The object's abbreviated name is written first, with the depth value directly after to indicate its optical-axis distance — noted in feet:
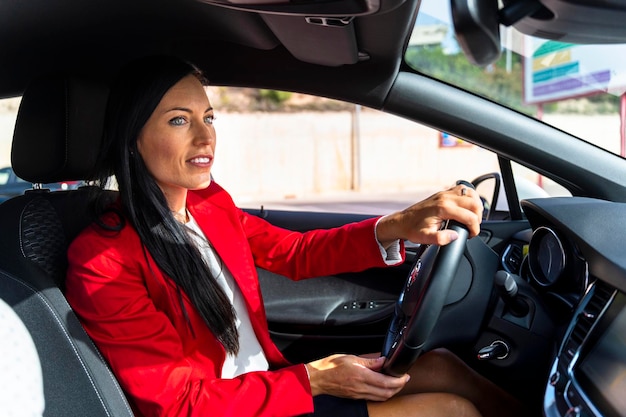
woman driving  4.56
